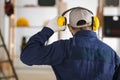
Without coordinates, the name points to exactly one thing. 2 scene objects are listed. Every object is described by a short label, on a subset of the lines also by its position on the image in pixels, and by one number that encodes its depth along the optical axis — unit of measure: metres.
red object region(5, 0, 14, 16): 5.84
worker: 2.08
